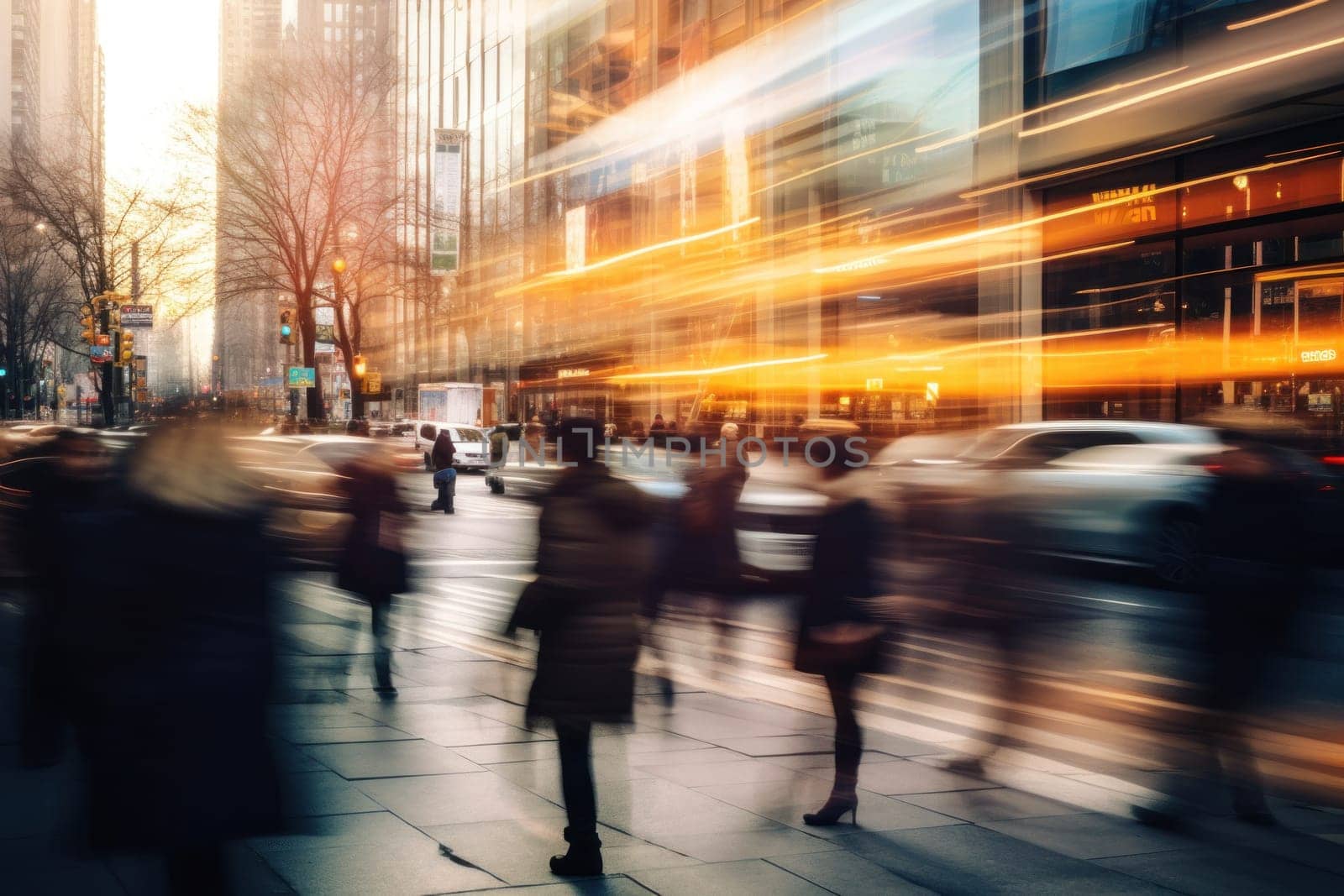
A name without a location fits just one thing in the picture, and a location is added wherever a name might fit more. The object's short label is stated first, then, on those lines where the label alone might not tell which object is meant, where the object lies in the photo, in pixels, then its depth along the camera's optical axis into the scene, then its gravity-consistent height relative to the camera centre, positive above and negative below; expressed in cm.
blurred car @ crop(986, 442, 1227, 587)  1319 -100
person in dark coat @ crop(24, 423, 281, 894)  355 -76
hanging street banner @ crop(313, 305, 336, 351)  4878 +330
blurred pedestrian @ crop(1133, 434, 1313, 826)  573 -85
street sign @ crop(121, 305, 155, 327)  3088 +225
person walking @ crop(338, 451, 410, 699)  903 -93
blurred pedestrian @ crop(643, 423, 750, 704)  1016 -92
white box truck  5194 +27
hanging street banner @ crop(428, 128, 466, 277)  4744 +829
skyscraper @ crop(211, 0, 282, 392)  13675 +779
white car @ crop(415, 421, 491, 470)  3906 -113
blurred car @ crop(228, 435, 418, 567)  1244 -79
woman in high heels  564 -90
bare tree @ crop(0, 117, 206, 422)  3856 +590
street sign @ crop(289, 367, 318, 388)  4397 +112
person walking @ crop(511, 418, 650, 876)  484 -77
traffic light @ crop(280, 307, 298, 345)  3297 +212
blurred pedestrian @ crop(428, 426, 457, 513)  2377 -113
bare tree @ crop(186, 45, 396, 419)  4442 +852
